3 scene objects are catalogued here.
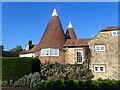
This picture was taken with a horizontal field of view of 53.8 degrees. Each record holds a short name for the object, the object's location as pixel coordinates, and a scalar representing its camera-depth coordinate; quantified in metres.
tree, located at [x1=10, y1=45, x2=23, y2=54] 78.40
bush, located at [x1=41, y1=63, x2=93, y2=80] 18.61
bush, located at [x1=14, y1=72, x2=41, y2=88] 15.03
